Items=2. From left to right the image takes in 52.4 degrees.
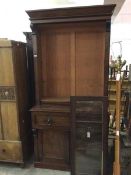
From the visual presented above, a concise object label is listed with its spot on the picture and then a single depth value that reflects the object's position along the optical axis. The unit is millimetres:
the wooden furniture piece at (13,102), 1504
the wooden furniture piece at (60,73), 1539
